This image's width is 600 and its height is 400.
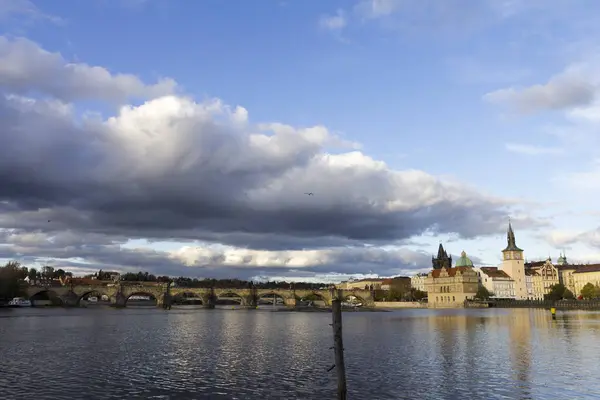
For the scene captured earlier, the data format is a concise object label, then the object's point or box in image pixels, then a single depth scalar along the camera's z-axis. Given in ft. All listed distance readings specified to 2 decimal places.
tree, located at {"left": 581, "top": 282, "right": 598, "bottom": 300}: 635.66
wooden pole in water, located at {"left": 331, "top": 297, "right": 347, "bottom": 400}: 71.31
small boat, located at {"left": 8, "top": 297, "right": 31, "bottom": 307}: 482.65
